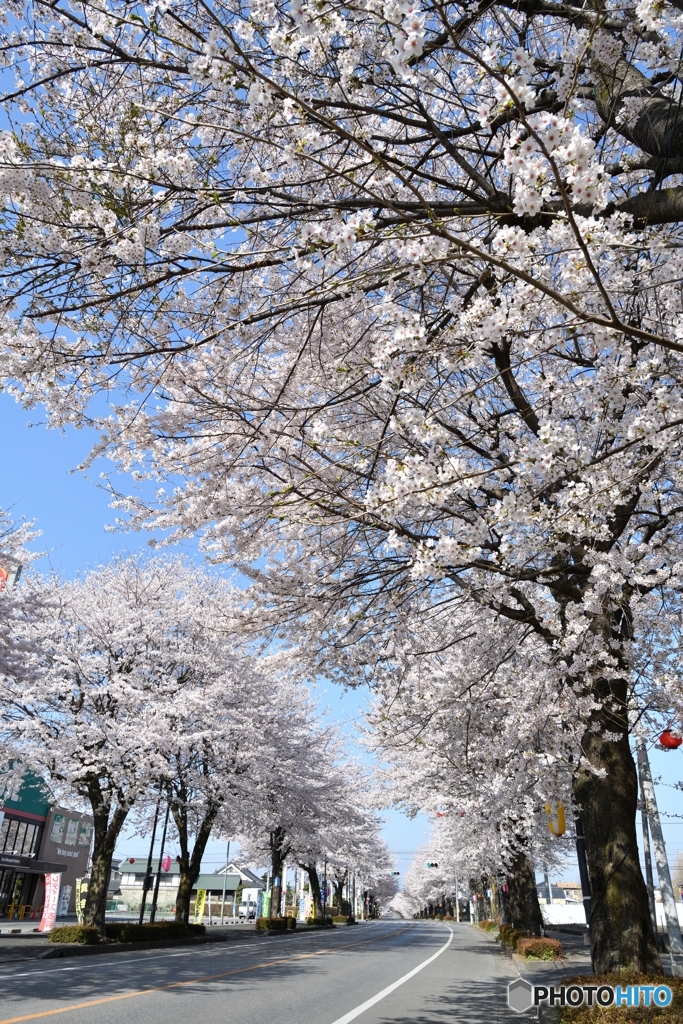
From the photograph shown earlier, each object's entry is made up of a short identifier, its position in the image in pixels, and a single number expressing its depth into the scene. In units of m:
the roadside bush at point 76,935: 18.56
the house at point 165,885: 74.94
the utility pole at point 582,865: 12.33
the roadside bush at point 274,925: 33.84
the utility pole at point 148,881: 26.83
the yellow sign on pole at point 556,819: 11.05
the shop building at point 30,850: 39.25
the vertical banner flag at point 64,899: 34.66
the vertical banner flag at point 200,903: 45.00
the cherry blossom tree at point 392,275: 4.19
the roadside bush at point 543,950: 17.12
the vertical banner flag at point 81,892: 37.84
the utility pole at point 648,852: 15.90
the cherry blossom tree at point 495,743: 10.67
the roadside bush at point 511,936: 21.75
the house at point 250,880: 73.15
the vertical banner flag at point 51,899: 24.50
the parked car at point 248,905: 71.81
